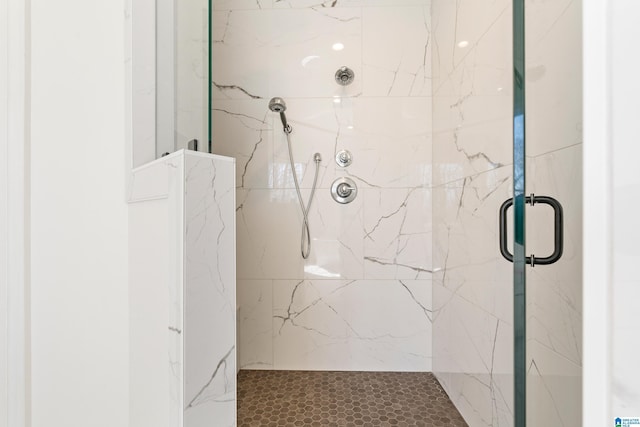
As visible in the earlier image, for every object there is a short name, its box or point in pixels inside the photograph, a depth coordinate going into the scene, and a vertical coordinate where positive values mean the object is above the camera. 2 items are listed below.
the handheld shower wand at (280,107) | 1.60 +0.57
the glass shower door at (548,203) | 0.41 +0.01
